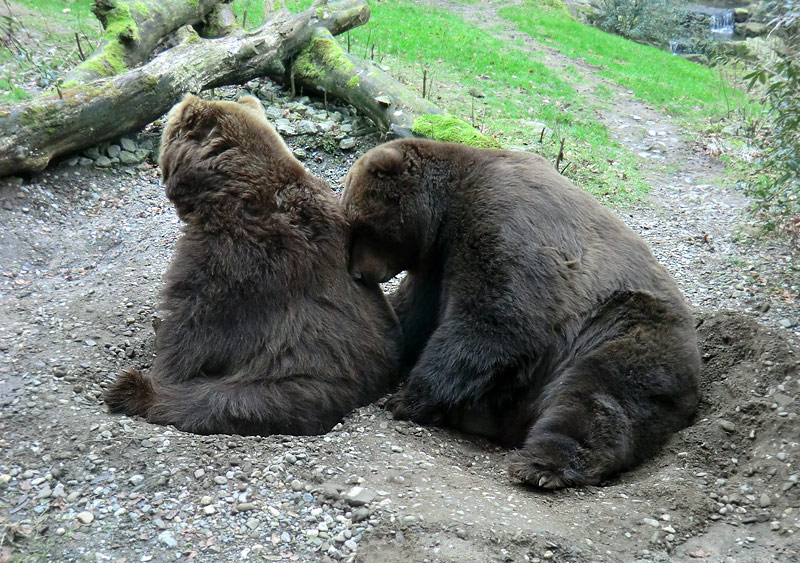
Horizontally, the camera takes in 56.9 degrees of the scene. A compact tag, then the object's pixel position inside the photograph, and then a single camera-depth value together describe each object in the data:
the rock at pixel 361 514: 3.81
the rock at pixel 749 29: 25.18
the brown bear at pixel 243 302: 4.71
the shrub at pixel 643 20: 24.88
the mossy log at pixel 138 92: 7.45
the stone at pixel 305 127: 9.60
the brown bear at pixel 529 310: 4.62
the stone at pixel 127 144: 8.80
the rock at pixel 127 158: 8.69
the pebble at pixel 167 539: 3.59
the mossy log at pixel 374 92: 8.84
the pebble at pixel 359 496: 3.94
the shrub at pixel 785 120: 5.57
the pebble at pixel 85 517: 3.69
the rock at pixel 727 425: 4.79
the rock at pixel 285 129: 9.55
